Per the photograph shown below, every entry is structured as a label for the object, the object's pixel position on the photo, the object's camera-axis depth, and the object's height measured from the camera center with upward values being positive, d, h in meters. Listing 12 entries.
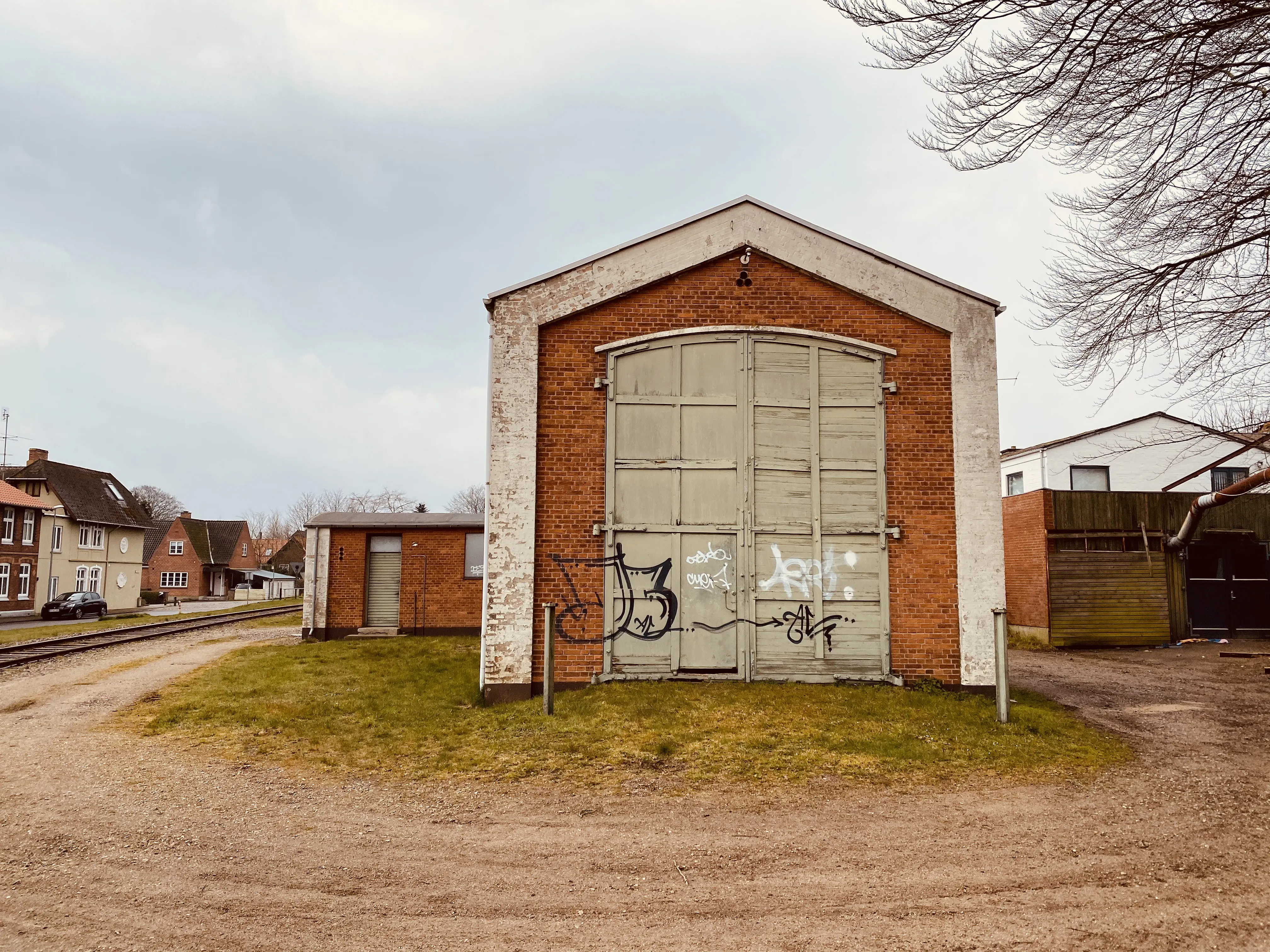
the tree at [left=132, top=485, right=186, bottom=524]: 79.38 +5.34
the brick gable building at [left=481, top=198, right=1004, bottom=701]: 9.89 +1.20
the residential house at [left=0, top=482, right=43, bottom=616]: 39.19 +0.13
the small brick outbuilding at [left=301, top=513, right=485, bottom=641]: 20.45 -0.45
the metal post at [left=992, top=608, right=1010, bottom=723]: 8.45 -1.15
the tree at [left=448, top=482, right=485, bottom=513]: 89.31 +6.37
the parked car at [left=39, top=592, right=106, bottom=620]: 34.44 -2.36
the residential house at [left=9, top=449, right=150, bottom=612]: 43.00 +1.33
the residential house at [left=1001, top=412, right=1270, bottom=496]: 23.31 +2.99
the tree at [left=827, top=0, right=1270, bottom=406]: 6.34 +4.29
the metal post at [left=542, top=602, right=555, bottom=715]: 8.91 -1.17
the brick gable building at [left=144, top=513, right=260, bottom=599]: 65.06 -0.30
